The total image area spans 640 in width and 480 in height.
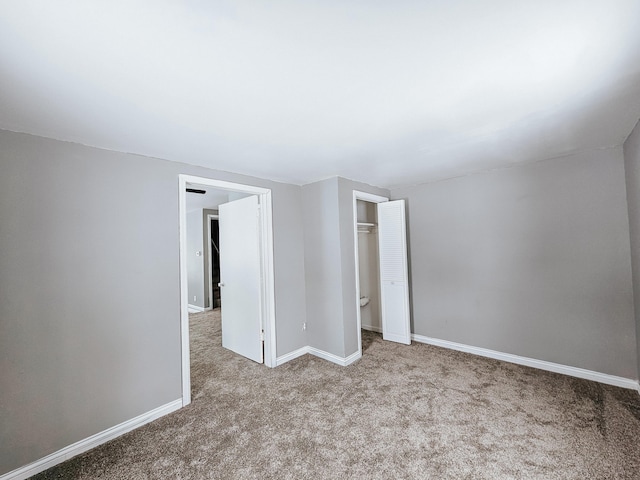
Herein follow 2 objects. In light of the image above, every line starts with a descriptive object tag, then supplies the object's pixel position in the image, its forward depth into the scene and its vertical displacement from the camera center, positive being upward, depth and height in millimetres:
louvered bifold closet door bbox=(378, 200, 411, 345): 3764 -391
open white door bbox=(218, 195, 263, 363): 3344 -356
